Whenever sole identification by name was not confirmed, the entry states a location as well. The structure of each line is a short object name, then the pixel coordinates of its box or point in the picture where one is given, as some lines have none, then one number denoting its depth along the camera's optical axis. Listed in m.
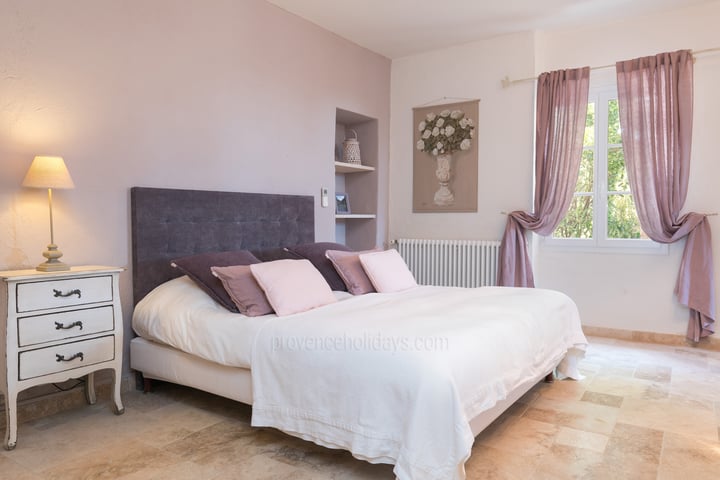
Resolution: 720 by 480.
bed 1.73
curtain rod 4.15
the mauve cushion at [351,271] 3.26
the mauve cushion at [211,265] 2.64
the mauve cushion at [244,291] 2.51
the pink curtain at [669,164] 3.78
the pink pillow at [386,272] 3.28
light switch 4.35
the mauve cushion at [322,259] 3.35
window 4.21
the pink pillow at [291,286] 2.51
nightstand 2.17
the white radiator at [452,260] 4.63
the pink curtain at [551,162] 4.23
